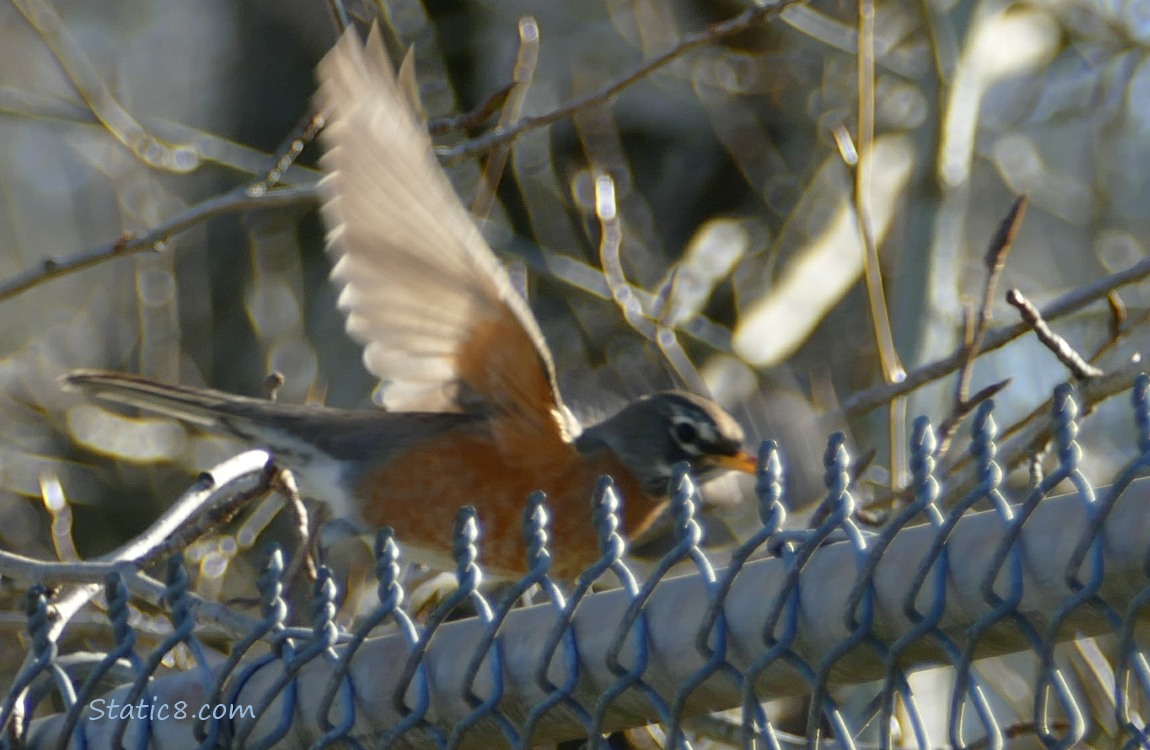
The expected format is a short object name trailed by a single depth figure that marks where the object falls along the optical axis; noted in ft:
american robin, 19.35
